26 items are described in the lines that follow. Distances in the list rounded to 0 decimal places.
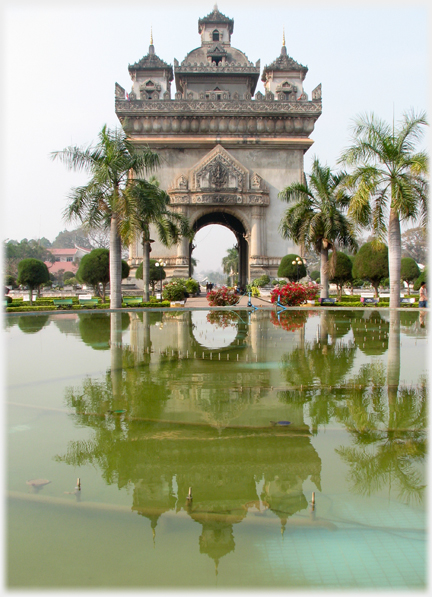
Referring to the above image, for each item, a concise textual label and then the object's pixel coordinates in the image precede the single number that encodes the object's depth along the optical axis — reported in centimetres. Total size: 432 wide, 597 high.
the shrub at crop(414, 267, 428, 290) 3441
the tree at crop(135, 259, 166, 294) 3434
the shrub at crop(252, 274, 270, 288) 3409
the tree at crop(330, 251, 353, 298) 3212
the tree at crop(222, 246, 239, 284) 8490
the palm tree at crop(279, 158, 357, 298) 2392
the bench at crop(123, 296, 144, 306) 2458
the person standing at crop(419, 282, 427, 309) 2220
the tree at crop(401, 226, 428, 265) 7389
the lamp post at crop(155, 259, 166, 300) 3401
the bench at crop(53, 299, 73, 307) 2397
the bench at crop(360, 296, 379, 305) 2507
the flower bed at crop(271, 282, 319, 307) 2378
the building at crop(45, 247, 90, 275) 8962
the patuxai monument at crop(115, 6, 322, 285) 3603
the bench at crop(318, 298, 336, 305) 2475
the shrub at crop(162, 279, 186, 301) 2638
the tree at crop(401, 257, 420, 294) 4009
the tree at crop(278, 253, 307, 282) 3403
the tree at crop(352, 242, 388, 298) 2981
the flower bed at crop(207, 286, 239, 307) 2461
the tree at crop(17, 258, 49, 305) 3212
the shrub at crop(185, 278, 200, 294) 3307
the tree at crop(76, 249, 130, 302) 2938
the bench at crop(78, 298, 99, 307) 2413
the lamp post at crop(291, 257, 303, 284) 3194
